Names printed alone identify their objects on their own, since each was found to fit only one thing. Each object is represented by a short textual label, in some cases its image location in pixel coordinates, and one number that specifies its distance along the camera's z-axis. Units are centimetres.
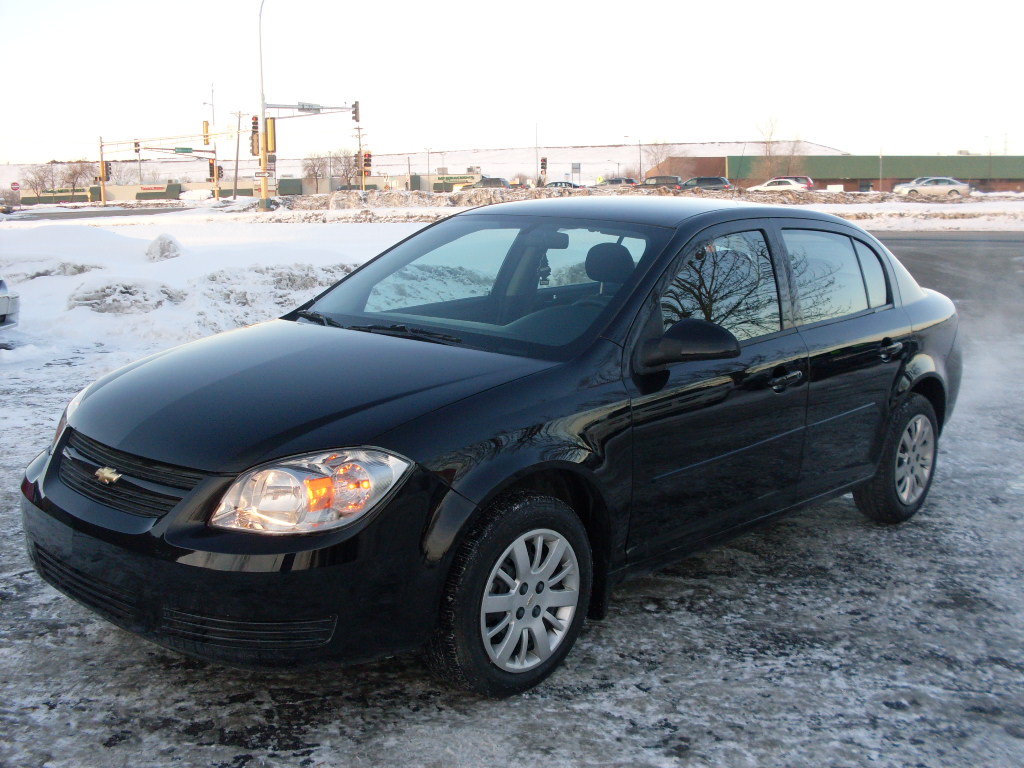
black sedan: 286
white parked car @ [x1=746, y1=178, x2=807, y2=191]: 5947
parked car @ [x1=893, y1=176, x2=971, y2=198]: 5537
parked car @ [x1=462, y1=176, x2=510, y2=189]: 7461
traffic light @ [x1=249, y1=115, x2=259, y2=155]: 5705
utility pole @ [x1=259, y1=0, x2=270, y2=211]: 4750
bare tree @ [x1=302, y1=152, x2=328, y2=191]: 9696
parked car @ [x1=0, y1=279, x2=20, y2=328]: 887
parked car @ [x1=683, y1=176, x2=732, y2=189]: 5853
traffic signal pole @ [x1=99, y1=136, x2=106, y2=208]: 7188
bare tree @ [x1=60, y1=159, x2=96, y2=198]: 11012
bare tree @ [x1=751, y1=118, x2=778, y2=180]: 8906
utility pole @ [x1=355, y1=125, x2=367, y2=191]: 6853
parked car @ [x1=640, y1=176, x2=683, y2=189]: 5968
